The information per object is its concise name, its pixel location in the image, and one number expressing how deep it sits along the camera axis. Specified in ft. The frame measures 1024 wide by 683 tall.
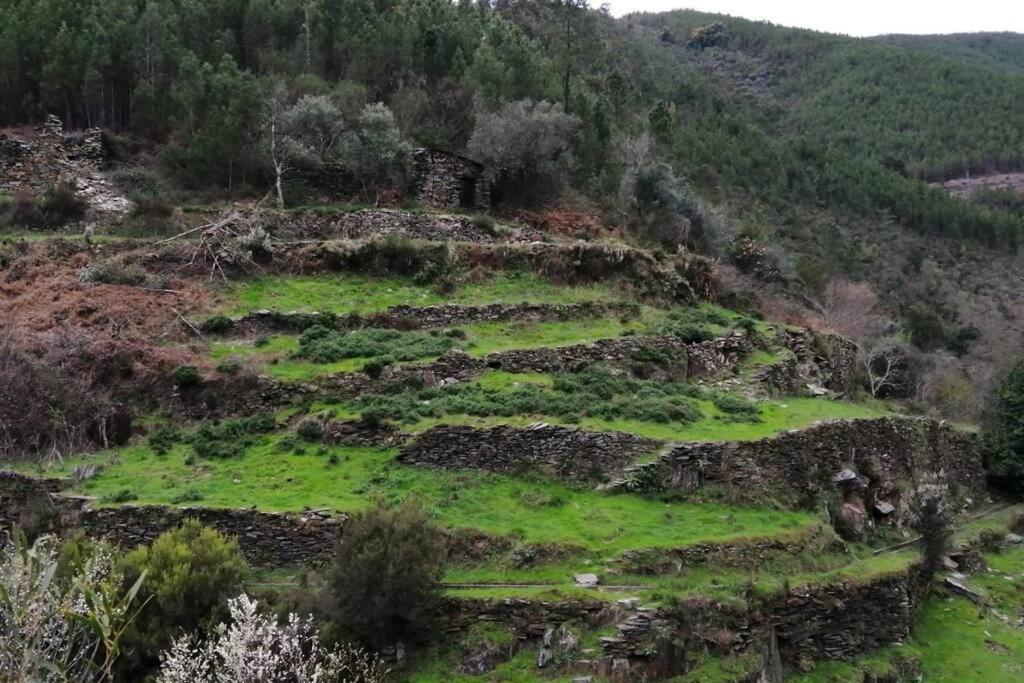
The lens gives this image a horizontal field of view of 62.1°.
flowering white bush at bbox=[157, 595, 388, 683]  39.19
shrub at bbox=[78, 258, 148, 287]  92.58
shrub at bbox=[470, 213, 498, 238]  112.16
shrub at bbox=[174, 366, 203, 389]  78.23
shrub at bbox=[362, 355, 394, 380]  78.59
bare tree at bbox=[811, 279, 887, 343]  150.92
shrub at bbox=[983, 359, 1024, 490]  100.37
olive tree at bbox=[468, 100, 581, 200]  122.11
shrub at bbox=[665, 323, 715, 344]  94.02
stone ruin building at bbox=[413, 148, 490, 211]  121.90
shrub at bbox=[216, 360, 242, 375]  79.05
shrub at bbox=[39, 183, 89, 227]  109.29
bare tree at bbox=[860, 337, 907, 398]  131.44
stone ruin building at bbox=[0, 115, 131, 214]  115.24
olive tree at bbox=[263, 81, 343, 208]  116.98
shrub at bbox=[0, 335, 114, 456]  72.43
